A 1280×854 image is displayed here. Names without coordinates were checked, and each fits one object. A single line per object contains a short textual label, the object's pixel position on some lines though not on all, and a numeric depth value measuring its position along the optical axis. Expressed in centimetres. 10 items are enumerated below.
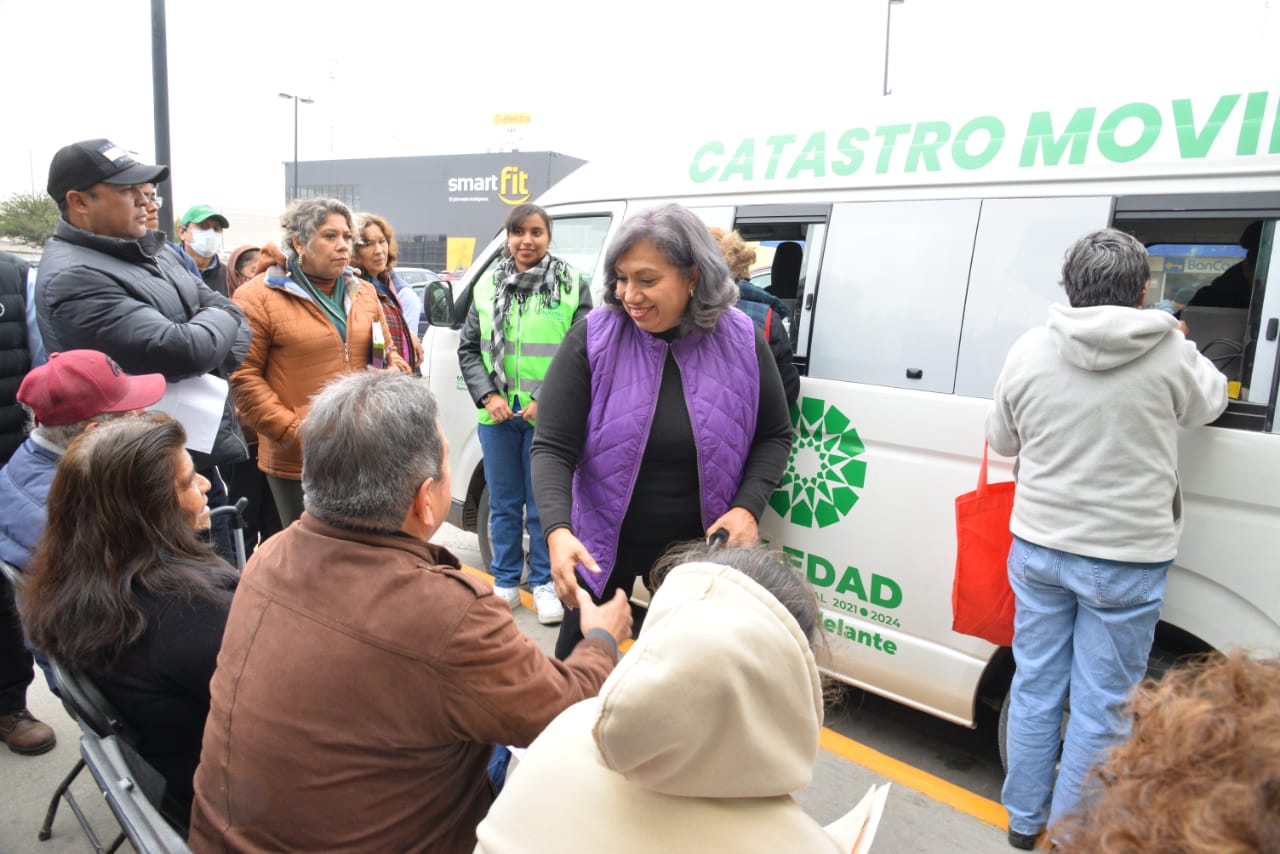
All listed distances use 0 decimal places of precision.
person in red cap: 215
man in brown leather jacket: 132
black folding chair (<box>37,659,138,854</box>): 161
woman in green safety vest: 384
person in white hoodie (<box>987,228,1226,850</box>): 212
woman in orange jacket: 342
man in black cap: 257
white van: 222
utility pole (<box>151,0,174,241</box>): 564
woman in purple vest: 223
